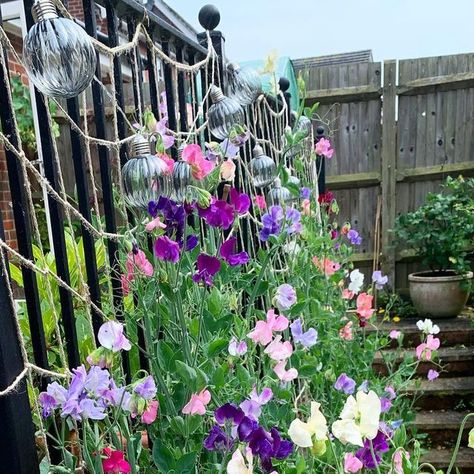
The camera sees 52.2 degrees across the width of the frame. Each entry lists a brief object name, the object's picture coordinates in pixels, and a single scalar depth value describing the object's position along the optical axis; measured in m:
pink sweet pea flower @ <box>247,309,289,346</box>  0.77
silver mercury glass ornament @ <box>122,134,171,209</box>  0.62
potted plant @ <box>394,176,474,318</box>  3.18
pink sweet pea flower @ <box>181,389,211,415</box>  0.60
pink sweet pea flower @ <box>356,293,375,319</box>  1.80
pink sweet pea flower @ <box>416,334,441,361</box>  1.54
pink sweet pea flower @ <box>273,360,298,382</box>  0.81
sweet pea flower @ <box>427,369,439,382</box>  1.75
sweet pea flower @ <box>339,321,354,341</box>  1.80
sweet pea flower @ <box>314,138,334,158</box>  2.06
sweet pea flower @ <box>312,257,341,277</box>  1.79
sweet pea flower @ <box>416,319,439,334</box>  1.60
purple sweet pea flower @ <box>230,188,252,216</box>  0.70
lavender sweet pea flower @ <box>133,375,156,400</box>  0.59
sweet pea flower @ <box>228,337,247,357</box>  0.78
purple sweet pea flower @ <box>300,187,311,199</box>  1.60
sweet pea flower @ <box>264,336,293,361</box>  0.78
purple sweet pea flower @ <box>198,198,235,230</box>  0.63
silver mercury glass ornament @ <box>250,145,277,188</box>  1.13
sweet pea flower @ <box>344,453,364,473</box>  0.70
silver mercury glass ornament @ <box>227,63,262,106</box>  1.06
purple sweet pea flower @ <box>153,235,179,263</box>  0.58
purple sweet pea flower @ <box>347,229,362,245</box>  2.13
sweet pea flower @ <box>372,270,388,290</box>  2.08
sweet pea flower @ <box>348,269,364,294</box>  1.89
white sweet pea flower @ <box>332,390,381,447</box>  0.50
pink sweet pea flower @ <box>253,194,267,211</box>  1.32
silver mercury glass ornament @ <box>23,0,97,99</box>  0.49
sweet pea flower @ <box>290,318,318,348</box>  0.99
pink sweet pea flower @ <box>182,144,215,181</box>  0.62
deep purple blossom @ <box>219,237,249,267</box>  0.70
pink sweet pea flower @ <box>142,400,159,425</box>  0.65
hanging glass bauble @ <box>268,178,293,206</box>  1.28
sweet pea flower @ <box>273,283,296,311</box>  0.91
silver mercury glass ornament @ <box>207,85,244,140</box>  0.87
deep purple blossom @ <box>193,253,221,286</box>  0.63
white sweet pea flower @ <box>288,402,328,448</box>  0.52
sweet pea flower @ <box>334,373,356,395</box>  1.08
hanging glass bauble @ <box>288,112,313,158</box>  1.61
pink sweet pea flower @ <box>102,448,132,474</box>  0.62
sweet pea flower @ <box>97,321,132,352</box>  0.57
